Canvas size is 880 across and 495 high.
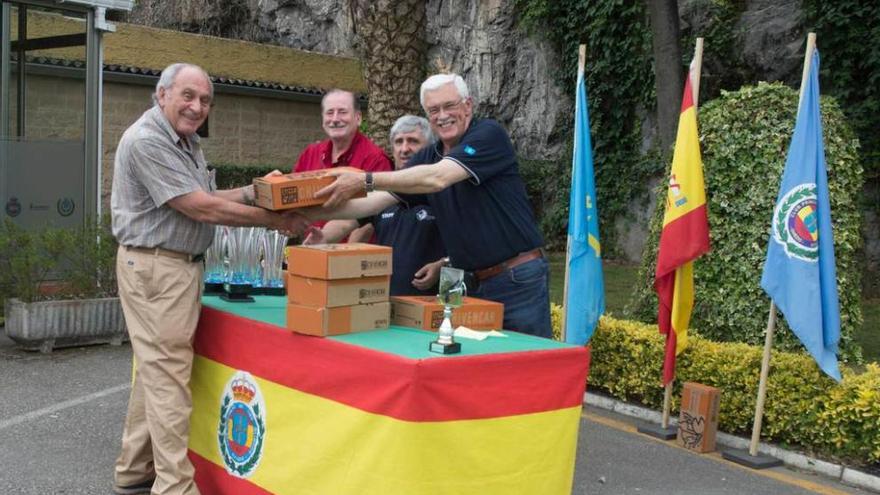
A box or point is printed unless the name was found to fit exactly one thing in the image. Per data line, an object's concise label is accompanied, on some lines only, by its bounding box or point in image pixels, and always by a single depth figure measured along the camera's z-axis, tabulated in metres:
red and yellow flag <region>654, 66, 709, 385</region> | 5.84
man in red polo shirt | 5.05
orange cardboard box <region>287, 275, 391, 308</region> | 3.50
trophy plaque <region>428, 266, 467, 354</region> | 3.55
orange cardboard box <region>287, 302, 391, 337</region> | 3.49
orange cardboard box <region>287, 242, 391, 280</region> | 3.47
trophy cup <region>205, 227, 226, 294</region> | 4.61
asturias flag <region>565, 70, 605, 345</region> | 6.52
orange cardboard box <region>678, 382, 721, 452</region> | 5.69
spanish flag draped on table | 3.15
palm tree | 8.55
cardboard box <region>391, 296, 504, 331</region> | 3.75
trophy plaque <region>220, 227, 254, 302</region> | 4.52
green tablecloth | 3.32
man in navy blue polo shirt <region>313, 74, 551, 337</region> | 3.95
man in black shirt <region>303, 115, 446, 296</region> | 4.78
